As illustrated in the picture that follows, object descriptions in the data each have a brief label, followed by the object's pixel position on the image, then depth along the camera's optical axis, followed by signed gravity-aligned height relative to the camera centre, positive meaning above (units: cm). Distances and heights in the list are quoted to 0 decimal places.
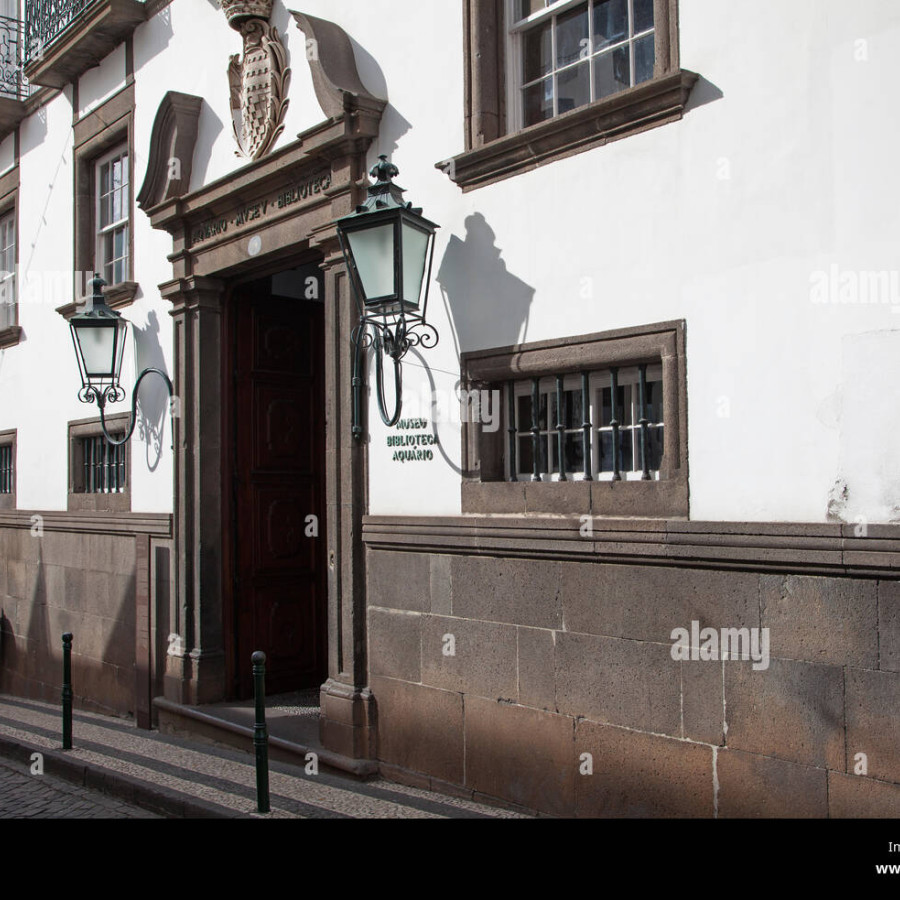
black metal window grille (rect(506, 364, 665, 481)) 536 +34
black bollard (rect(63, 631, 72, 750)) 757 -156
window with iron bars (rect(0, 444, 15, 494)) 1305 +34
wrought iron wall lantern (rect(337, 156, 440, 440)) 598 +140
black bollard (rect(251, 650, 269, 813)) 566 -149
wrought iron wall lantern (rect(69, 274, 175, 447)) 989 +147
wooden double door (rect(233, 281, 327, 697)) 909 +0
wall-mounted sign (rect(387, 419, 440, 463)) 652 +30
